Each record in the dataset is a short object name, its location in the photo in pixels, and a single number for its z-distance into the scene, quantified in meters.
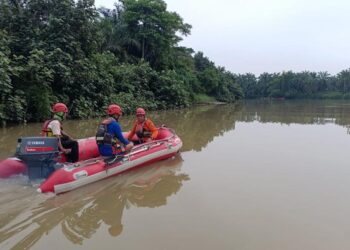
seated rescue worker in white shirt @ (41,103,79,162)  5.31
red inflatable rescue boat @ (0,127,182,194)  4.90
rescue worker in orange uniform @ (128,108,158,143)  7.25
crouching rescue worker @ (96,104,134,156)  5.66
